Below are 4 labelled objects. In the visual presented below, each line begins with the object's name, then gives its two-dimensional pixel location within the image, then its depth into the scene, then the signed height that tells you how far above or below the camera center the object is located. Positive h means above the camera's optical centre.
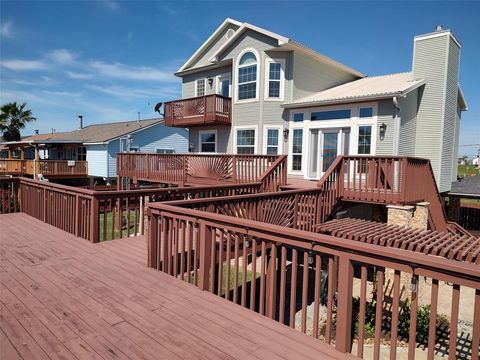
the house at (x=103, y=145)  25.98 +0.97
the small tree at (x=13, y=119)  32.94 +3.74
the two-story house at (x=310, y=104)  11.54 +2.36
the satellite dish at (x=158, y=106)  18.70 +3.04
